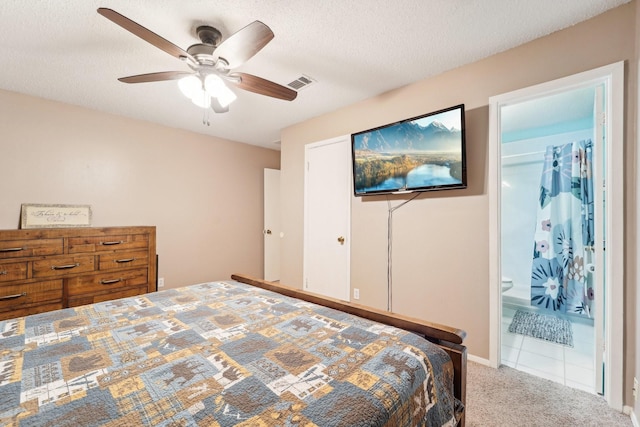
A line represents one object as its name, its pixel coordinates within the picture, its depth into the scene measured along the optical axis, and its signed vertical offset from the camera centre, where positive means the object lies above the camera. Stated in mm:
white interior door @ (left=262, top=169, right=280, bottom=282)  4934 -235
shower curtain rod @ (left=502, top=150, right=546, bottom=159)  3623 +761
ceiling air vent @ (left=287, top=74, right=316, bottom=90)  2553 +1221
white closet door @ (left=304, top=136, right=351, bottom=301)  3227 -65
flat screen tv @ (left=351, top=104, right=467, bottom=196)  2246 +514
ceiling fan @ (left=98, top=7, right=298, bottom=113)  1469 +929
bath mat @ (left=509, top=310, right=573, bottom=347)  2746 -1248
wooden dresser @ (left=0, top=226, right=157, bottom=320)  2396 -523
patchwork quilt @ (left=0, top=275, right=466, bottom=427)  773 -555
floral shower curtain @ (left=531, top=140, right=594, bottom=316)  2996 -247
